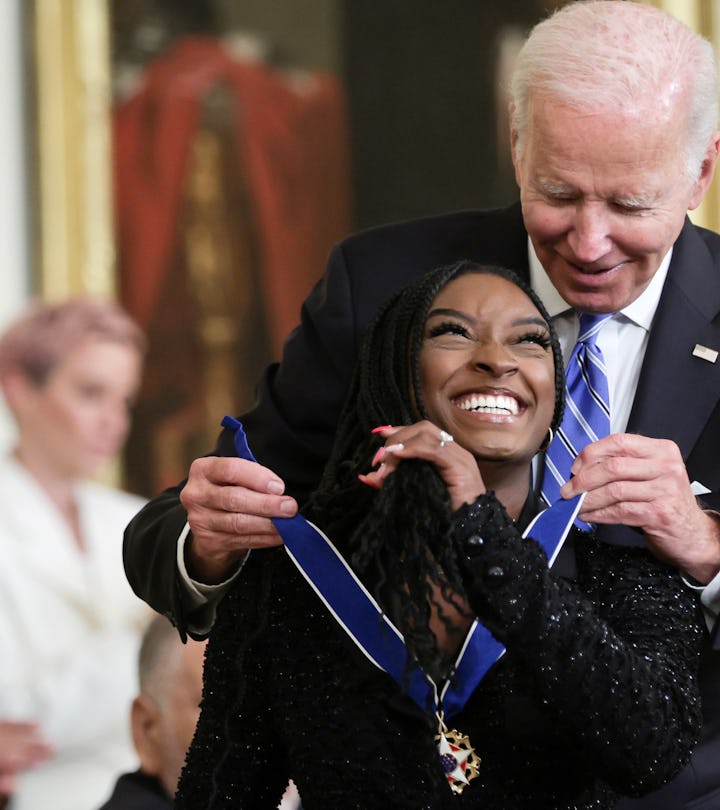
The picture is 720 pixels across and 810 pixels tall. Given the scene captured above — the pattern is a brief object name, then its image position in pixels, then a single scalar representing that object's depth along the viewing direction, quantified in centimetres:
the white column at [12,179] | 1306
